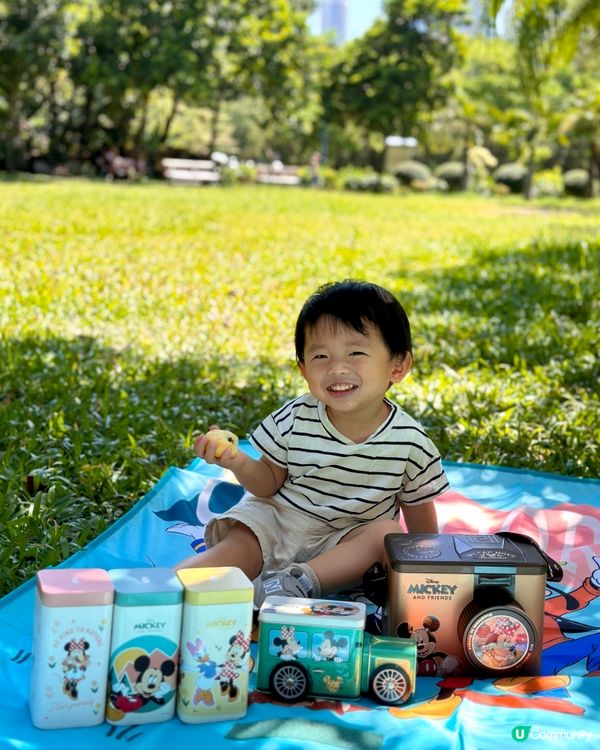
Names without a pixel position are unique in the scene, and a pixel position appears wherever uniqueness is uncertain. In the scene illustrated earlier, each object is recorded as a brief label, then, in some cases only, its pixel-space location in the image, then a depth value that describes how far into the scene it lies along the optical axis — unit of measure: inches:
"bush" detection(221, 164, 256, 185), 962.7
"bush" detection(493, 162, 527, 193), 1165.7
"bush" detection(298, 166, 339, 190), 1036.5
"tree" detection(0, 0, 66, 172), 869.8
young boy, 110.7
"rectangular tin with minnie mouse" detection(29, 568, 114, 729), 80.6
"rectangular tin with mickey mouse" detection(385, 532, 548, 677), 94.3
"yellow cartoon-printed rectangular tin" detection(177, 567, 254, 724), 82.9
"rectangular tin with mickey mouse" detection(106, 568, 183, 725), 82.2
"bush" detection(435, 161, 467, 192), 1175.0
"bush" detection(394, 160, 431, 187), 1135.6
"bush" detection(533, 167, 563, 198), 1104.8
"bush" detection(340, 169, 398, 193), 997.2
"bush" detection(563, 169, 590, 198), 1066.7
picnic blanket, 82.4
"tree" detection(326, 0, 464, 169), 1157.7
